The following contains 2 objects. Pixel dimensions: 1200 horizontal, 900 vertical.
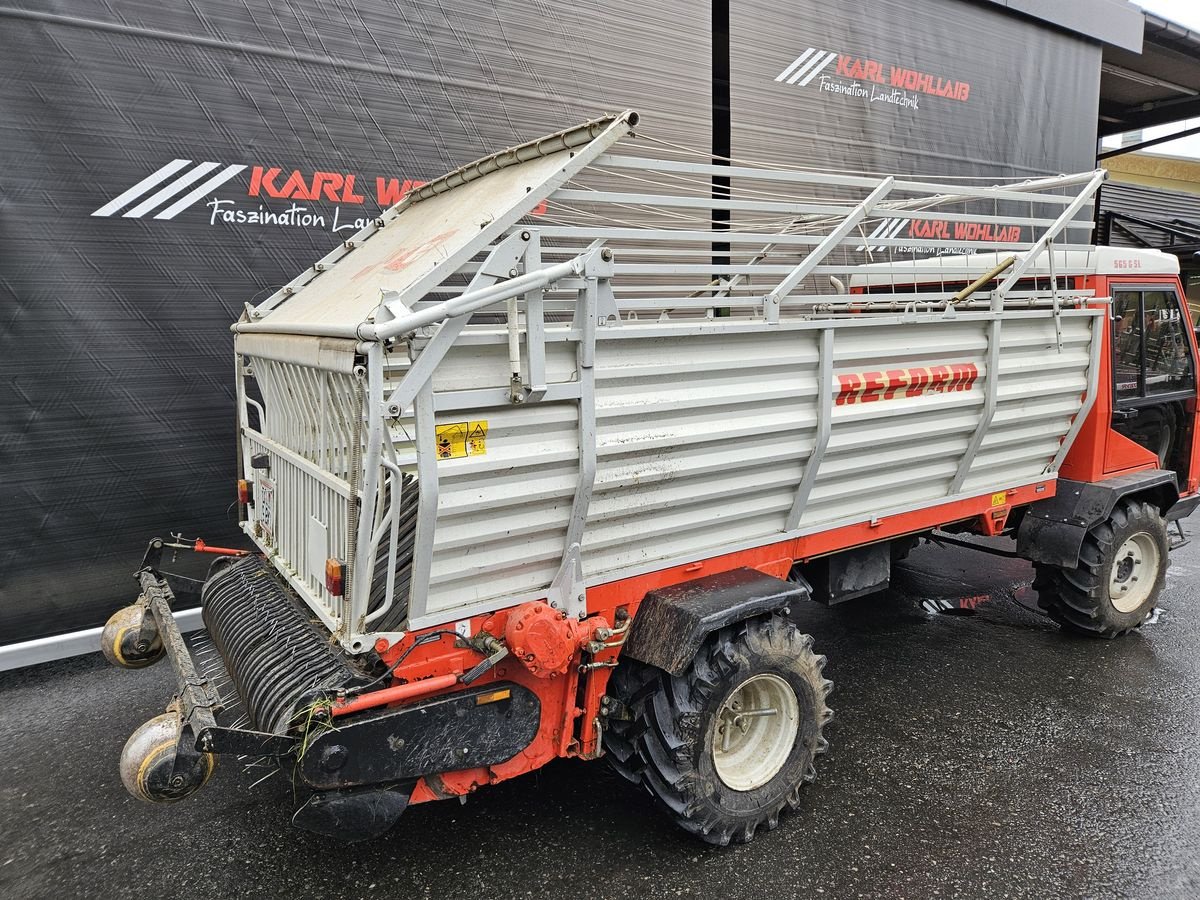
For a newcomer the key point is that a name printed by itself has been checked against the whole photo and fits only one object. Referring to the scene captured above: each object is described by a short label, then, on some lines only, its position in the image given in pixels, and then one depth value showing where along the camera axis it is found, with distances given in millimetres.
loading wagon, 2326
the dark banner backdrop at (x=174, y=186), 4266
